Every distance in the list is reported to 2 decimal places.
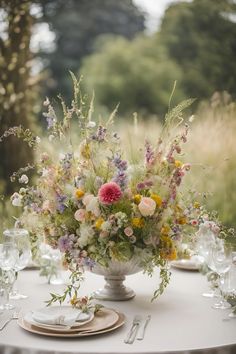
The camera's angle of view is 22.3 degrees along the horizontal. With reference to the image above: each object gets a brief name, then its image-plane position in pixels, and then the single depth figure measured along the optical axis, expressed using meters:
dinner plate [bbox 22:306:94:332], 1.67
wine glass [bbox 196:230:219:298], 2.15
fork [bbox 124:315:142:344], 1.63
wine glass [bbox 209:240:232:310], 1.96
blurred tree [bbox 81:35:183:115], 8.92
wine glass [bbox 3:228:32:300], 2.01
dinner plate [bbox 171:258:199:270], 2.50
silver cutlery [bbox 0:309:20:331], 1.74
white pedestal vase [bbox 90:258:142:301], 2.01
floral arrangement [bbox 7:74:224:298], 1.92
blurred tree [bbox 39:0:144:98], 8.93
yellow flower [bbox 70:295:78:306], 1.82
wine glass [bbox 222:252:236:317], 1.90
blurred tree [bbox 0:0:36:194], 4.23
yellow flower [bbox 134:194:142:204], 1.93
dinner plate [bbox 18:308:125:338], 1.64
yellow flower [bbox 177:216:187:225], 2.01
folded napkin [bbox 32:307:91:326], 1.69
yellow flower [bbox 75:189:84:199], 1.95
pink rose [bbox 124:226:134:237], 1.89
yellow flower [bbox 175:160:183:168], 1.99
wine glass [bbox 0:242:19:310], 1.98
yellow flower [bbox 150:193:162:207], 1.93
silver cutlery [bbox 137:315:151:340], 1.66
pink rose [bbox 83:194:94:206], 1.92
